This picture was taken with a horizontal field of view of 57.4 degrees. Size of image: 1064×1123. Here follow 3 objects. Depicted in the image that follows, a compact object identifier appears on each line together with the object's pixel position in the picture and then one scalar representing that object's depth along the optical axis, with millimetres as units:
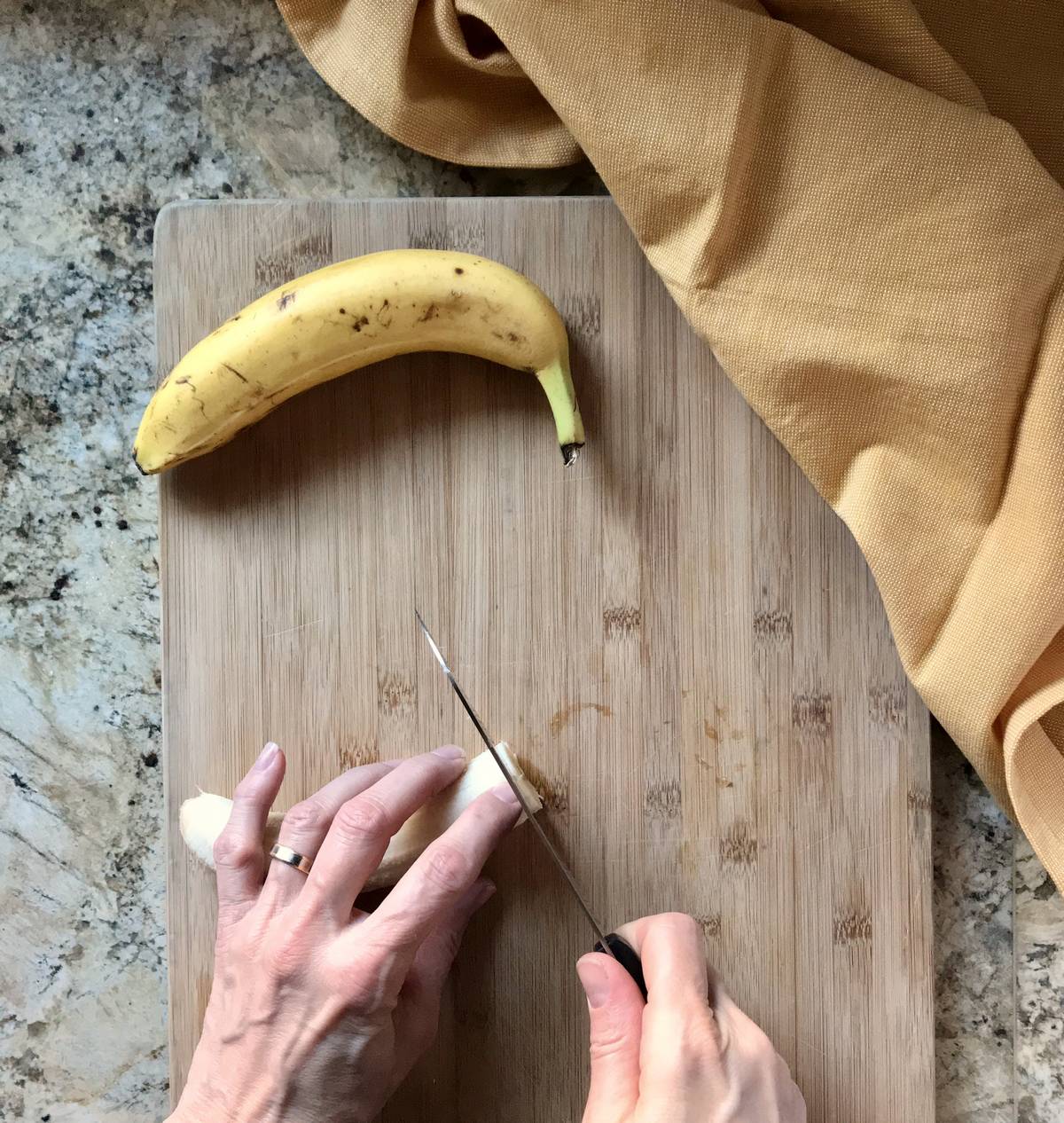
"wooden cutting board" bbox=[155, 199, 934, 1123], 902
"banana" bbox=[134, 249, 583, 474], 829
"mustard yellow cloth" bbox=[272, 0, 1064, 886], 788
